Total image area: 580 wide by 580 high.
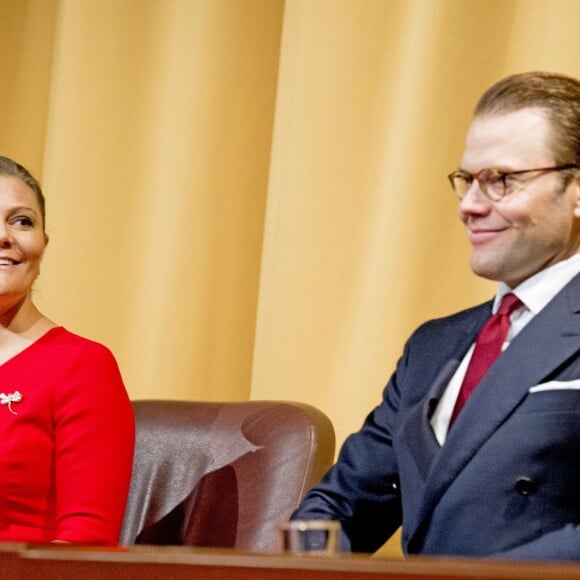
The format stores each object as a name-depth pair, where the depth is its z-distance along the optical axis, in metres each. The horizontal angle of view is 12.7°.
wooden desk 2.13
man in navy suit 2.80
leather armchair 3.15
